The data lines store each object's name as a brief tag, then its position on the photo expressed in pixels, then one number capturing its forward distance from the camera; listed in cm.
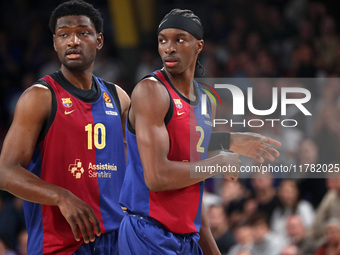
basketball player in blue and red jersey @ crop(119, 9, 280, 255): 666
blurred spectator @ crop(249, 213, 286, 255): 1430
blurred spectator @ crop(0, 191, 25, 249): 1805
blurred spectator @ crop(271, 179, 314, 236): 1468
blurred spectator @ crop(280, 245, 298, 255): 1370
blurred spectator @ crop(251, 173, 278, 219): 1530
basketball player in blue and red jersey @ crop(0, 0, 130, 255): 697
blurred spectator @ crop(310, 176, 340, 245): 1388
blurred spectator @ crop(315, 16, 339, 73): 1875
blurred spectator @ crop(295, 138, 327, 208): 1427
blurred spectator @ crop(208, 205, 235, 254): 1533
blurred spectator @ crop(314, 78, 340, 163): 1424
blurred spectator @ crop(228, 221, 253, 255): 1469
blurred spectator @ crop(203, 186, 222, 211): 1641
